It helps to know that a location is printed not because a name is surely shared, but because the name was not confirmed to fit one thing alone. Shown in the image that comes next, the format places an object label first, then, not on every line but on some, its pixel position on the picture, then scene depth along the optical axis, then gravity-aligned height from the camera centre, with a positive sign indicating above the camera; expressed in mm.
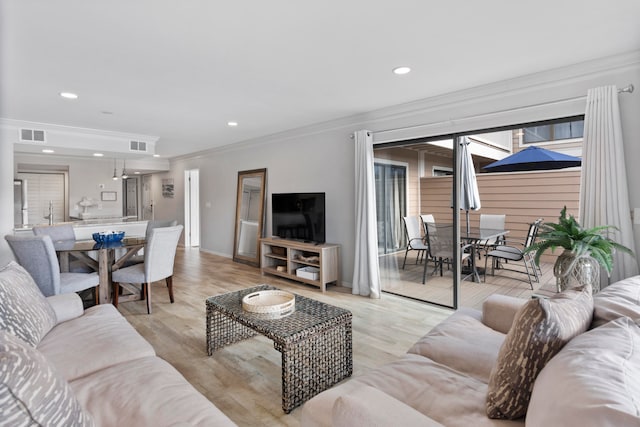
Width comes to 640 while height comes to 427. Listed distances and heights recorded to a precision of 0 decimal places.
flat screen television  4797 -88
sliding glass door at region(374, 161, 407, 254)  4449 +79
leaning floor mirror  6082 -87
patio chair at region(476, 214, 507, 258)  5117 -261
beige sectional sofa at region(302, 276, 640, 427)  793 -538
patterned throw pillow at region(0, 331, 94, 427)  778 -466
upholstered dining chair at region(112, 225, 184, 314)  3588 -592
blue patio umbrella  4129 +621
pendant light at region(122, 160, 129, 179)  7840 +1100
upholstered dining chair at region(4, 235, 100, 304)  2988 -435
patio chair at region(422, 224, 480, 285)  3920 -458
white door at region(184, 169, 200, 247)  8279 +101
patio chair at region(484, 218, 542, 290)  4523 -651
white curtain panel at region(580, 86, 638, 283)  2557 +275
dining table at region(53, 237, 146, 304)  3576 -500
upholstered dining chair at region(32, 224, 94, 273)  3986 -308
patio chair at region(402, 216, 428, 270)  4410 -360
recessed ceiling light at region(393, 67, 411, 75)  2869 +1239
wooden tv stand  4535 -732
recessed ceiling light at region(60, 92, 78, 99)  3418 +1238
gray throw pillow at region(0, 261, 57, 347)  1692 -536
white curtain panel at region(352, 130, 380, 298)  4234 -146
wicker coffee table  2012 -874
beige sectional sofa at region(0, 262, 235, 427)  841 -737
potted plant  2338 -301
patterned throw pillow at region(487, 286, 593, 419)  1107 -493
